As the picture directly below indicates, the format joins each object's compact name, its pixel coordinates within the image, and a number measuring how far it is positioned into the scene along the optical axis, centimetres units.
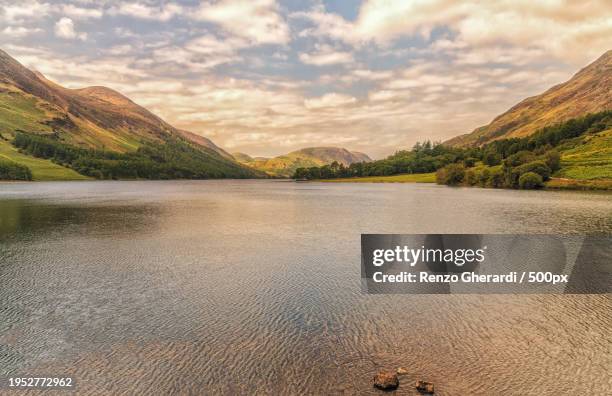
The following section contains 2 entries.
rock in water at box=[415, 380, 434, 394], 1355
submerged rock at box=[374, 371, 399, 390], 1374
